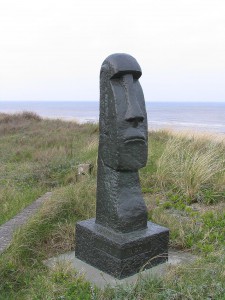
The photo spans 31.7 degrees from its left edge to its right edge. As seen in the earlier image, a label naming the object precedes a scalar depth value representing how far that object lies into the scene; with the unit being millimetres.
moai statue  3479
